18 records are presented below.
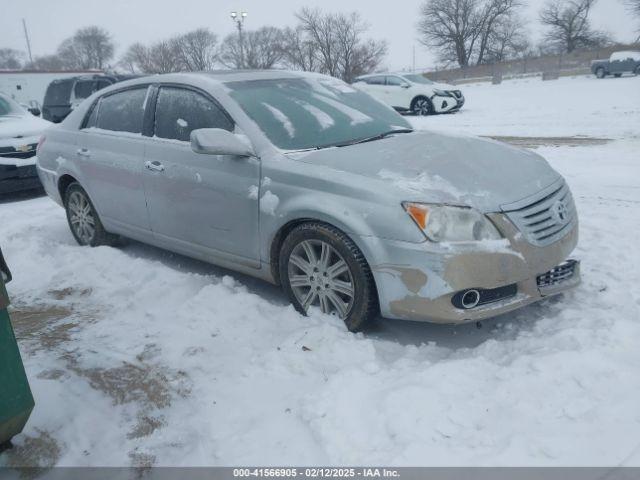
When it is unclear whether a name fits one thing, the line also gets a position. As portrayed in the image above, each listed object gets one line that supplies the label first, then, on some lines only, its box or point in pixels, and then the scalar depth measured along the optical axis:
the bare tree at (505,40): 66.12
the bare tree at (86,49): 71.06
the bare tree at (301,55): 49.12
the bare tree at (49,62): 68.41
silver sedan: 2.96
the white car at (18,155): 7.73
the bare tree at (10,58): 51.59
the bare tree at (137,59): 61.79
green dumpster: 2.18
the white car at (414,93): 17.23
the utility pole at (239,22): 28.80
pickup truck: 28.67
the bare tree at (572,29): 63.31
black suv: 15.16
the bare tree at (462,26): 65.06
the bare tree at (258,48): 49.62
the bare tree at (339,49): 49.15
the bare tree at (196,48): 58.31
